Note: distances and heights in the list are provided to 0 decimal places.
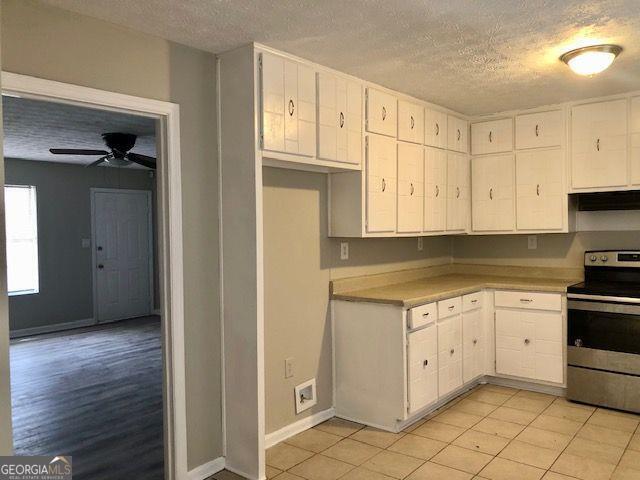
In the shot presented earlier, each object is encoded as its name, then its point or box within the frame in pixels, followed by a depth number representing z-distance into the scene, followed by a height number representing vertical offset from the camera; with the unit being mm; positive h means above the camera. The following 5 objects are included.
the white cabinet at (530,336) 3816 -818
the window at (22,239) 6633 -27
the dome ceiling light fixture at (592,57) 2715 +918
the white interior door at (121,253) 7402 -263
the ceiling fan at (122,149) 4949 +853
